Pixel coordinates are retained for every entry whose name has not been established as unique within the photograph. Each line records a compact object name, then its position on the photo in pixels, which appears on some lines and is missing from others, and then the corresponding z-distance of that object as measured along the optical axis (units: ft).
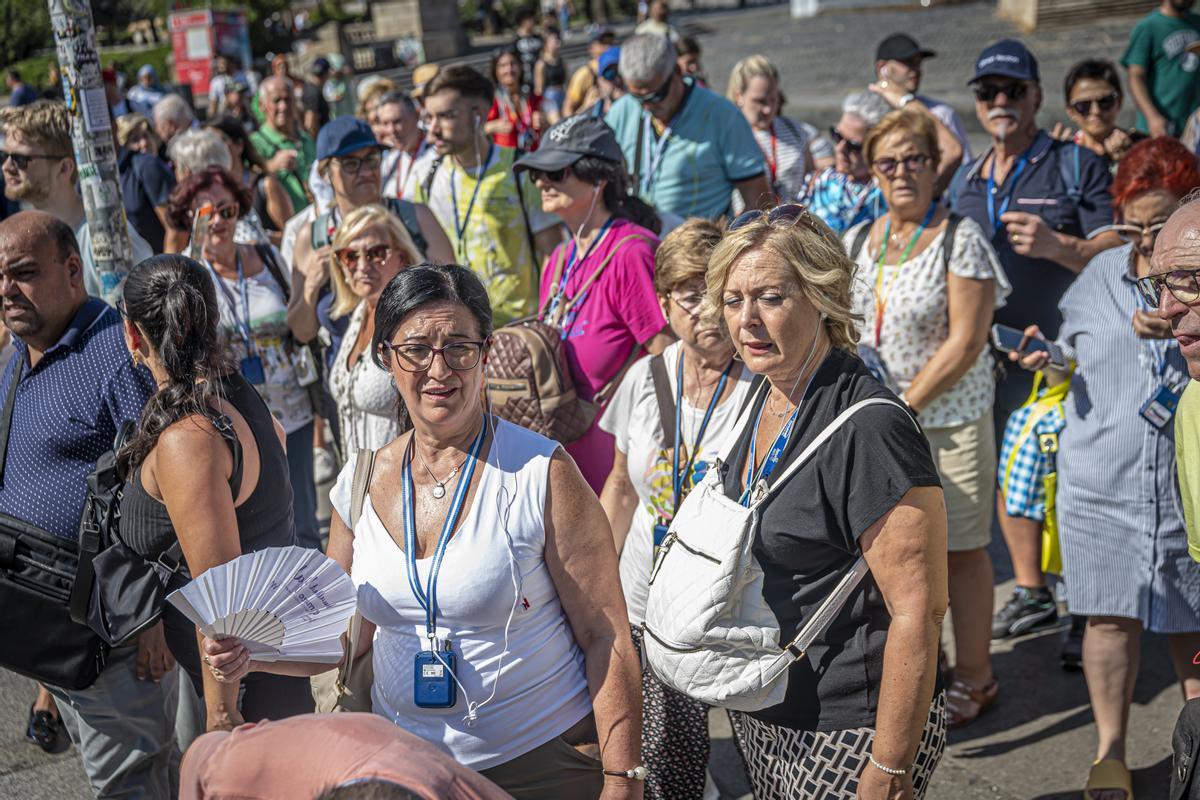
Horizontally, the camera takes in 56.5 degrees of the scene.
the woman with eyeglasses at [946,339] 13.19
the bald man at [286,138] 28.02
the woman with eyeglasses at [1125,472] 11.80
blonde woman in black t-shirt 7.82
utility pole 14.03
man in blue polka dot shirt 11.33
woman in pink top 13.43
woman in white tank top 8.19
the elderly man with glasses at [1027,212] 15.08
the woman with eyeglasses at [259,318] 16.61
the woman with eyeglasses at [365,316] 13.93
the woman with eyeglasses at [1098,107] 18.19
